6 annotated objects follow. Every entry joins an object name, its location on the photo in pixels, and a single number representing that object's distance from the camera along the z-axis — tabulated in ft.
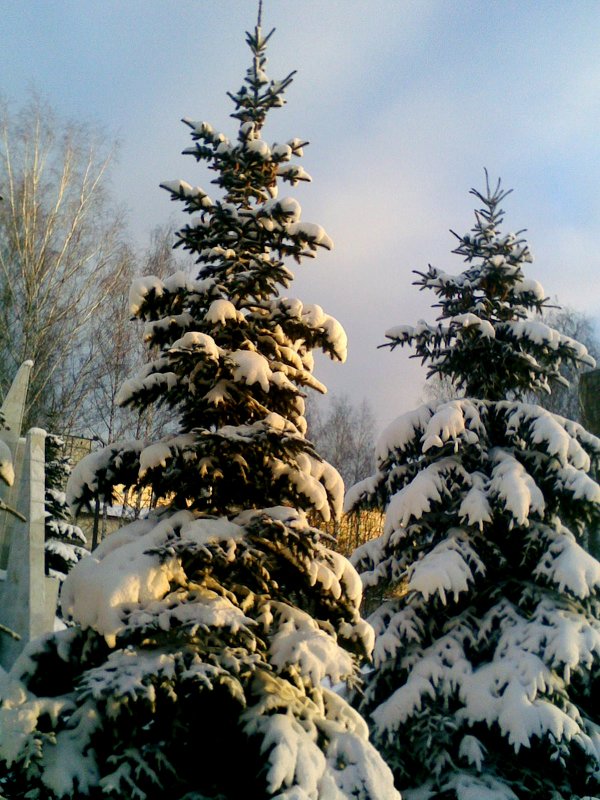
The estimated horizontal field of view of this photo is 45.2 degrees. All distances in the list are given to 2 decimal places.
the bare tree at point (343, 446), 120.47
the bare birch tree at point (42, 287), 64.18
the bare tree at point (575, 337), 83.51
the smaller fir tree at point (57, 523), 50.75
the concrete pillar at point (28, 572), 35.24
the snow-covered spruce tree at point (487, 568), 20.13
